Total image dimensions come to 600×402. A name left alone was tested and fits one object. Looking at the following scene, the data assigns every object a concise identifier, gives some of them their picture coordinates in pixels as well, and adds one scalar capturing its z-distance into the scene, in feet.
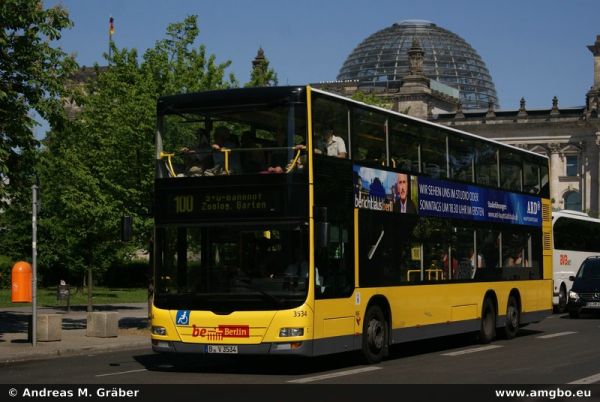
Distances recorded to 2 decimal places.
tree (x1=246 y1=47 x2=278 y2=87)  129.49
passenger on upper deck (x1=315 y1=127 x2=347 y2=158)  60.23
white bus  140.34
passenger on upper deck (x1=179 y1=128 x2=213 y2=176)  60.64
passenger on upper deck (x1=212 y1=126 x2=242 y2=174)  59.72
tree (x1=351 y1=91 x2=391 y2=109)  182.81
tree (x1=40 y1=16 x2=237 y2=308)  98.78
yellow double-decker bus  57.82
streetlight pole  77.46
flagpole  305.73
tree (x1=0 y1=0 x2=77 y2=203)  82.79
